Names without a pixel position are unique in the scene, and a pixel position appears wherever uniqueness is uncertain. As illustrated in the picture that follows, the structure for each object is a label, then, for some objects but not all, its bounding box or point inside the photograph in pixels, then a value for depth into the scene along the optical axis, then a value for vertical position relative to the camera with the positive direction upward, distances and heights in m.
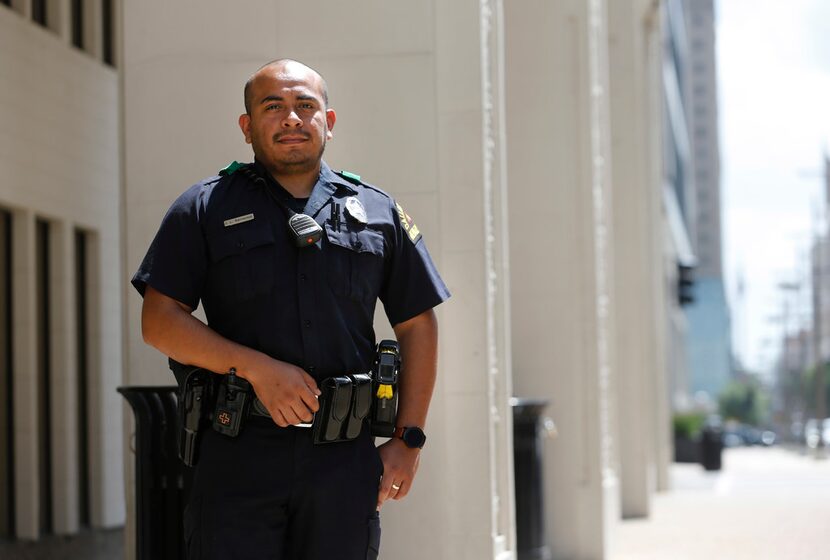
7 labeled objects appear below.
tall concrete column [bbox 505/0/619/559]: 12.32 +0.55
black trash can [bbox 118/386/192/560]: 7.05 -0.88
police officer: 4.38 -0.05
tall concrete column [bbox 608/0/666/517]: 17.98 +0.60
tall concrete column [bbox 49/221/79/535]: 13.79 -0.75
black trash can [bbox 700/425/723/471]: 33.31 -3.69
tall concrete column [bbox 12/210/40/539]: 13.04 -0.64
